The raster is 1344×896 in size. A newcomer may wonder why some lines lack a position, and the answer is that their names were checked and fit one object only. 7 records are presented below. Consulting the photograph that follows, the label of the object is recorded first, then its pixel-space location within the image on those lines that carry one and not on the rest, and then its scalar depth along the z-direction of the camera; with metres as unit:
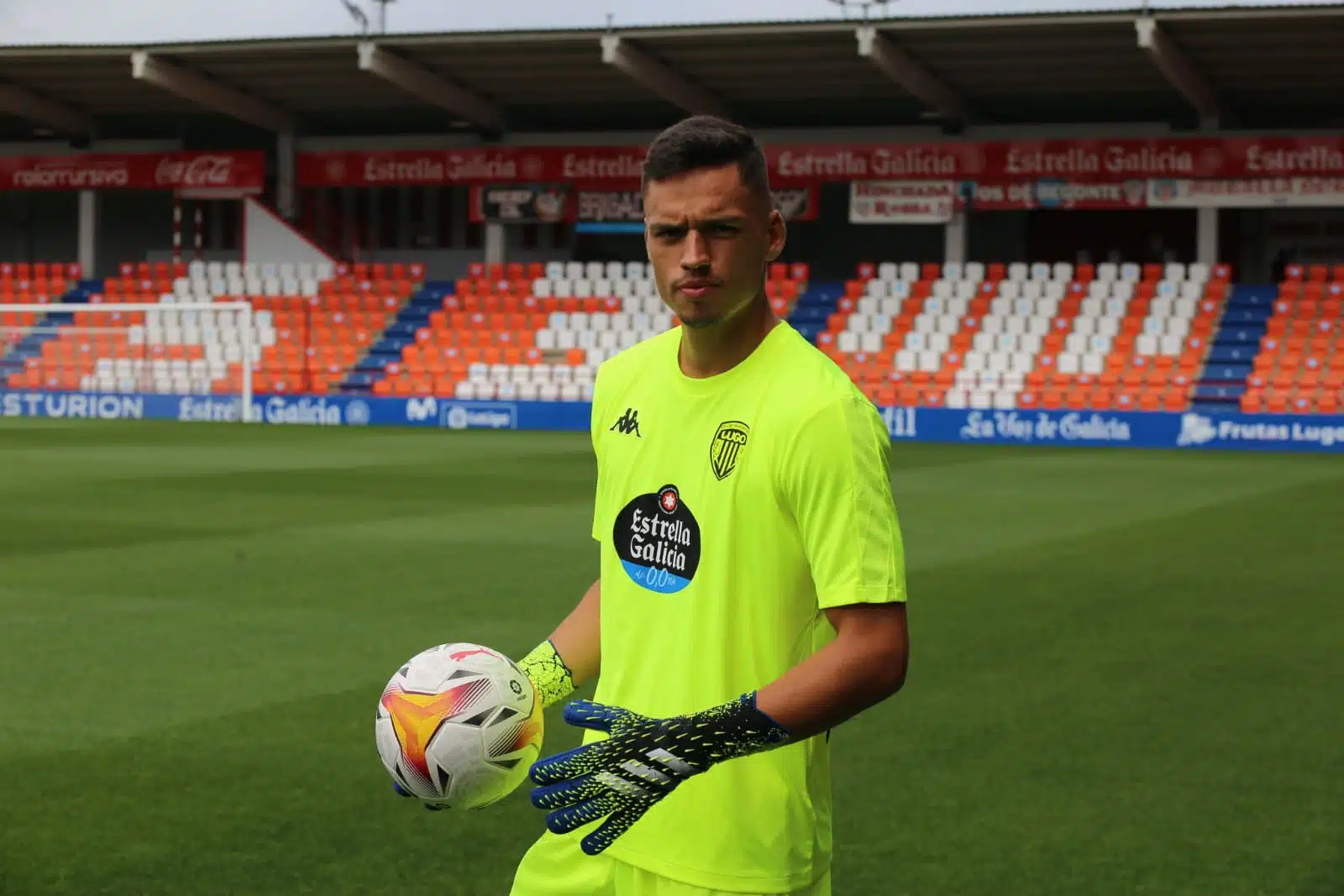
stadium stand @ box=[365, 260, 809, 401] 34.59
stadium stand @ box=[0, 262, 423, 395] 35.78
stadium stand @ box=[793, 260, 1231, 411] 31.33
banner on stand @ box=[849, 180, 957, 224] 35.16
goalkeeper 2.77
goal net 35.66
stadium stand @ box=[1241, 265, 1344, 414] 29.56
